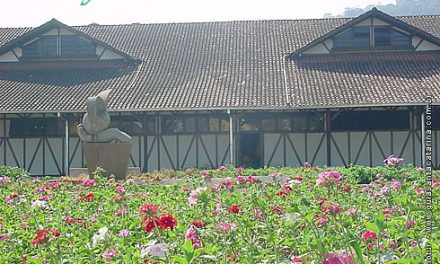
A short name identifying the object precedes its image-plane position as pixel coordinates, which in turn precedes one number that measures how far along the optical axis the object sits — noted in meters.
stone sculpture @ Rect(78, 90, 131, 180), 16.94
